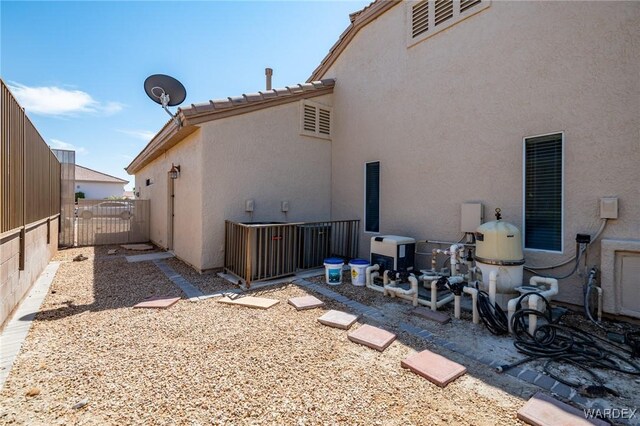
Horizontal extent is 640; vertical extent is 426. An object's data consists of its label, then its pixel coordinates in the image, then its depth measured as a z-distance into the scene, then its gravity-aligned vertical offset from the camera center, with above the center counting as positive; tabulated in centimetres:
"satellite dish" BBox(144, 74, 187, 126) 719 +316
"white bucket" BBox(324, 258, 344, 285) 584 -128
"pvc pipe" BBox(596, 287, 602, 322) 405 -133
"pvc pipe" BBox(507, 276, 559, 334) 351 -119
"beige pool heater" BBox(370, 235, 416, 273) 590 -92
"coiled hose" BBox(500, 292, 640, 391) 287 -159
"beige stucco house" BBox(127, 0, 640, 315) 416 +161
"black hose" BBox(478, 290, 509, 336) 366 -142
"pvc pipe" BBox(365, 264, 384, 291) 560 -133
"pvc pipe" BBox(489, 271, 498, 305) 397 -106
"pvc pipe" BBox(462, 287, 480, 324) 396 -130
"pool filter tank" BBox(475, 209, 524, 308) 420 -71
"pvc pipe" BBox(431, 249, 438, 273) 521 -85
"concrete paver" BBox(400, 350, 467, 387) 266 -159
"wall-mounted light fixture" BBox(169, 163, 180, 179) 827 +111
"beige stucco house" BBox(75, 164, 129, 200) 3712 +332
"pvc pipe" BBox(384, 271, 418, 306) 469 -140
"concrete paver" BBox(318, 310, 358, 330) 386 -158
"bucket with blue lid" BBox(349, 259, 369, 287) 580 -131
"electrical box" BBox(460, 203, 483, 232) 536 -10
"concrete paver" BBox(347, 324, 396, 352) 330 -160
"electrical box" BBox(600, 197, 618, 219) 402 +6
